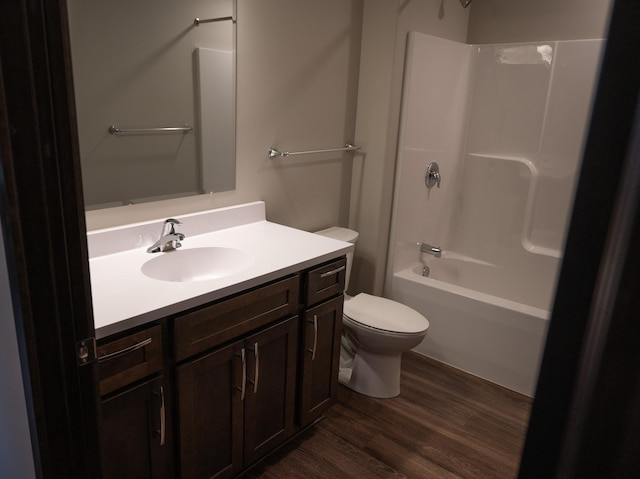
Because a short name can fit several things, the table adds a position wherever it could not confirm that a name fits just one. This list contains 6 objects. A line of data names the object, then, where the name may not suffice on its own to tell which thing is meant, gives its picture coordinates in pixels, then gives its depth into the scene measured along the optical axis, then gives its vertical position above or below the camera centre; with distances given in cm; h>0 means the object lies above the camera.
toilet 233 -105
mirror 165 +0
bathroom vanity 135 -79
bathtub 255 -113
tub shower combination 268 -48
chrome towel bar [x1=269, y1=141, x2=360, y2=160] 233 -23
